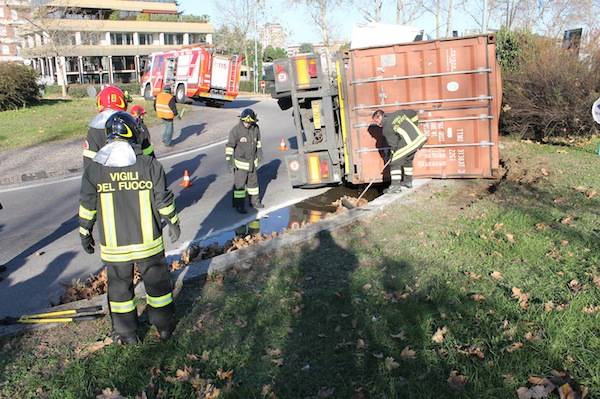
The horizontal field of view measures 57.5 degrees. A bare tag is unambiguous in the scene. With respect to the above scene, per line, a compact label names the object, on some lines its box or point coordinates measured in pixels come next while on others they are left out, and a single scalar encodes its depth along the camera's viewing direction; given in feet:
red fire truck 84.32
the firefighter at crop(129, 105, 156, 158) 22.08
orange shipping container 28.09
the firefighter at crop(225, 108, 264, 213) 28.53
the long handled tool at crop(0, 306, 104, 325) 14.89
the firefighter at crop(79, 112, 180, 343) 13.28
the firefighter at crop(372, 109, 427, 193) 27.45
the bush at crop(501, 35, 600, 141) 41.16
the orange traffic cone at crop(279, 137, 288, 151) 46.82
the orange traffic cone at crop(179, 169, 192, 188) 33.91
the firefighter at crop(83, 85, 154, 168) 21.16
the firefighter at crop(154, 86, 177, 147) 46.26
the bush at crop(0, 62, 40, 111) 66.69
